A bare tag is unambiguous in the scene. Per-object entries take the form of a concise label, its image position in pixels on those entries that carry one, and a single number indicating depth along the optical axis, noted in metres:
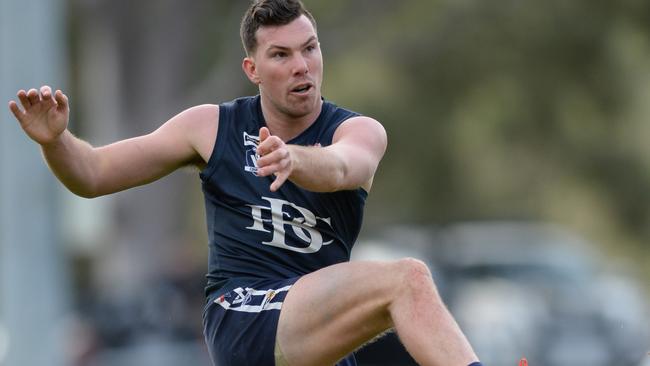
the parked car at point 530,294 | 33.37
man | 12.66
